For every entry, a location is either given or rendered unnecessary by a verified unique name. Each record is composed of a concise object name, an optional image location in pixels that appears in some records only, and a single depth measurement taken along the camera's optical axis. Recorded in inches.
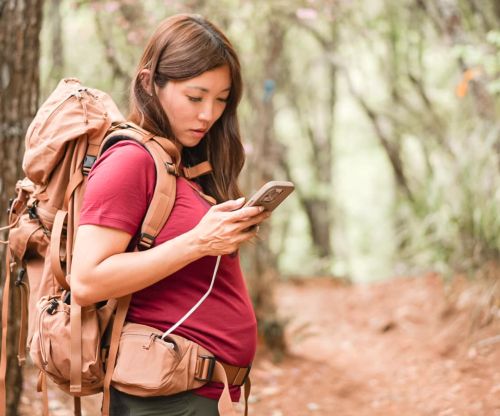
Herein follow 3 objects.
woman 77.7
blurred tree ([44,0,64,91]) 306.3
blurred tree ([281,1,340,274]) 588.7
